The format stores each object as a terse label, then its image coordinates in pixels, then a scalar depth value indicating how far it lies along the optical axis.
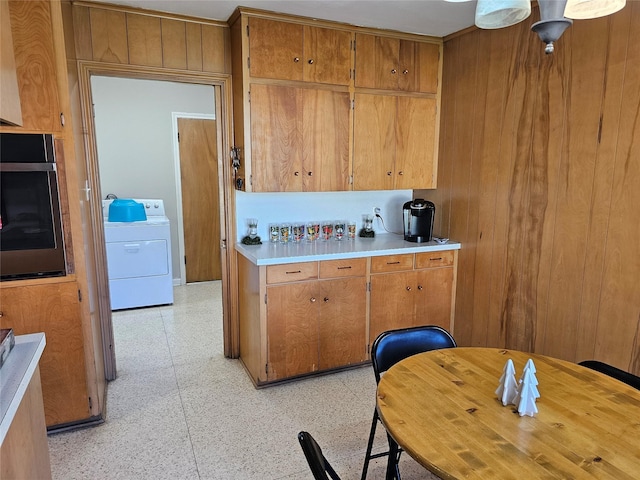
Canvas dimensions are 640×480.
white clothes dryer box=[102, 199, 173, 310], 4.28
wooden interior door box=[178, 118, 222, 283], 5.00
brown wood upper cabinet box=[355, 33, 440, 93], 3.01
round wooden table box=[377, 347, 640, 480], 1.11
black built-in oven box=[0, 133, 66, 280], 1.97
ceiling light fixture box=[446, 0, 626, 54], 1.20
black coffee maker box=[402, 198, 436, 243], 3.24
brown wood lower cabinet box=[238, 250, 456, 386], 2.77
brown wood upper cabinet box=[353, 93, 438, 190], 3.10
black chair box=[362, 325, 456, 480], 1.84
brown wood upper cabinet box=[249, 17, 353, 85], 2.71
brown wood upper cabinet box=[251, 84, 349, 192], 2.82
